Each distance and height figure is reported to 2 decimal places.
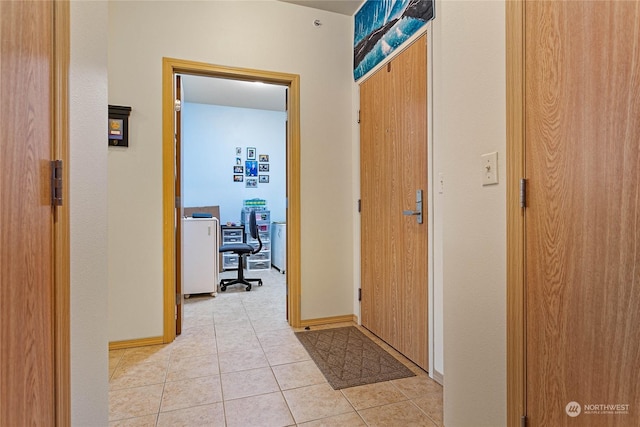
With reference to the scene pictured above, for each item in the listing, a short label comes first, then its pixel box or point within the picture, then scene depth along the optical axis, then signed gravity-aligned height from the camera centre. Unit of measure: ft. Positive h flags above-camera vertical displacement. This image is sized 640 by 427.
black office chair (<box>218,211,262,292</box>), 13.69 -2.14
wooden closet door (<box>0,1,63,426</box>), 2.08 -0.07
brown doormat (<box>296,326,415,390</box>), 6.35 -3.21
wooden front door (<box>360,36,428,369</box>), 6.74 +0.27
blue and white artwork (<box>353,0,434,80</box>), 6.70 +4.36
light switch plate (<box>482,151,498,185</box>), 3.70 +0.51
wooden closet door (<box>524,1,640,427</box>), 2.53 -0.01
